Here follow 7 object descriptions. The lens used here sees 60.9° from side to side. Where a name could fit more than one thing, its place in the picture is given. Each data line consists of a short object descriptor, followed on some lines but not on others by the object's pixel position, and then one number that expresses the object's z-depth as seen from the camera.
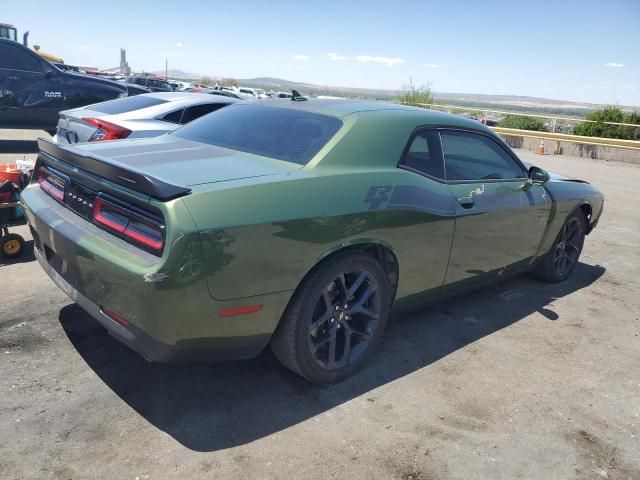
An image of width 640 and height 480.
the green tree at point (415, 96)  32.09
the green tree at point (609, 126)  19.30
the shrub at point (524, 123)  23.64
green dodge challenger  2.38
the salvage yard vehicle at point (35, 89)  9.36
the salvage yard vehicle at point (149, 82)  23.86
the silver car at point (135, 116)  6.23
